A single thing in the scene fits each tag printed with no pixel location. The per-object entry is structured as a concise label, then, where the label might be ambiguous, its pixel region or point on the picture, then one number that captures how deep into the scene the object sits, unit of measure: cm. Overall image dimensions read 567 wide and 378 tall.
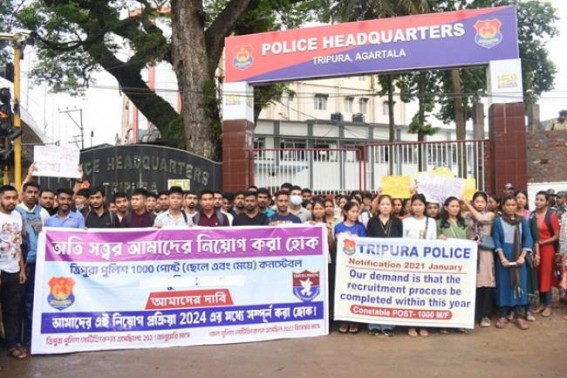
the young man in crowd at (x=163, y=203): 719
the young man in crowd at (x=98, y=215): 626
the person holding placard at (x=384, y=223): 634
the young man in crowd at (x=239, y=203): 734
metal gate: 1025
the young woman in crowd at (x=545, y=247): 718
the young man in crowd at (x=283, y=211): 663
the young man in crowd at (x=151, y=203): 707
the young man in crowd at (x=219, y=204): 670
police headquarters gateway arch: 977
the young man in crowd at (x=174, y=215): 620
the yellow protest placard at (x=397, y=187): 855
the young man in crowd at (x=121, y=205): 639
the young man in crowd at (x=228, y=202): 781
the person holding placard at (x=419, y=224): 635
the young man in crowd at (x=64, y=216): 577
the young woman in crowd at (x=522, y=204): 699
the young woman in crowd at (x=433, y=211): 673
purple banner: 558
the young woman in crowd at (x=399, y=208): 731
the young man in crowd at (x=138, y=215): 633
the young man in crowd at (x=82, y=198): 653
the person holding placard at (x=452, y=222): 653
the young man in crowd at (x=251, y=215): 658
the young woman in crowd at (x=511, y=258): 654
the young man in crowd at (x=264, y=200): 757
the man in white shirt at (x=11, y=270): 521
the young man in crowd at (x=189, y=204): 656
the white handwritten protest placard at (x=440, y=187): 735
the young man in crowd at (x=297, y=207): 696
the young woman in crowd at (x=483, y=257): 653
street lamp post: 991
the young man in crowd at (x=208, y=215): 647
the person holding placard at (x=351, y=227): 629
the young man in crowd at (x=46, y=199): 605
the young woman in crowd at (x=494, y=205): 712
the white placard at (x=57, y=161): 795
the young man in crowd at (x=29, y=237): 556
